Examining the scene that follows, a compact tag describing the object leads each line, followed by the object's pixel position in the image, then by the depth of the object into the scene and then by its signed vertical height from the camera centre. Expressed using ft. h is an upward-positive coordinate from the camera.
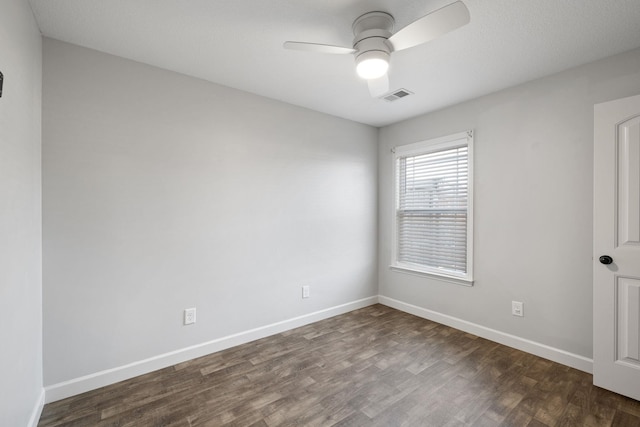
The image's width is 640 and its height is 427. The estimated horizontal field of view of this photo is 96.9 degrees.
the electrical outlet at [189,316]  8.23 -3.04
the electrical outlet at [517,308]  8.87 -3.03
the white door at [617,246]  6.50 -0.80
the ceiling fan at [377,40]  4.99 +3.30
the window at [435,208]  10.39 +0.17
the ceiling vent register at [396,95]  9.34 +4.00
